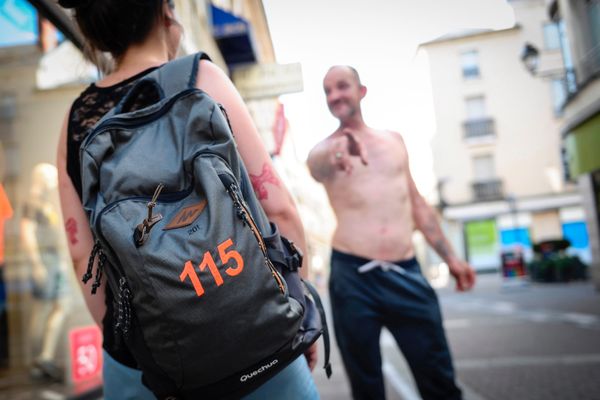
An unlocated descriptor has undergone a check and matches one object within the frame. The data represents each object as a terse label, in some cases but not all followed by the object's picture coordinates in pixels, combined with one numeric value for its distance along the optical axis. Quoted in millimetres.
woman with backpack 1057
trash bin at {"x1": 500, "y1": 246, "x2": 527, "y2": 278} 16812
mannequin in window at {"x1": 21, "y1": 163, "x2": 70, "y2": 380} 4348
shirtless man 1942
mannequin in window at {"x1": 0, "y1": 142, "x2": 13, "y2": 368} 4391
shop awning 4660
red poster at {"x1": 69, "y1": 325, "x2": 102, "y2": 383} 4434
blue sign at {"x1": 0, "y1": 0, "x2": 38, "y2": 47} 3395
